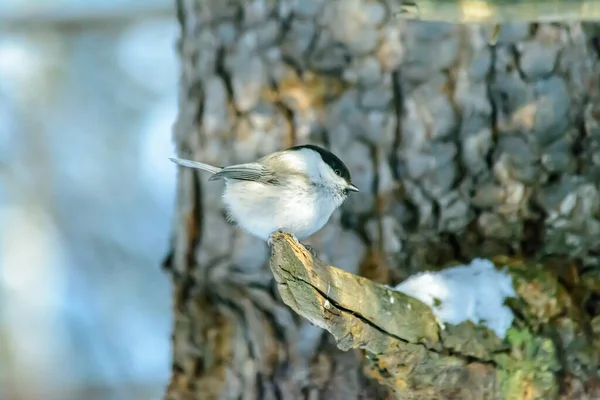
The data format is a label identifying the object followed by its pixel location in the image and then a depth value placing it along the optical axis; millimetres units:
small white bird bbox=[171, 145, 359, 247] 5705
